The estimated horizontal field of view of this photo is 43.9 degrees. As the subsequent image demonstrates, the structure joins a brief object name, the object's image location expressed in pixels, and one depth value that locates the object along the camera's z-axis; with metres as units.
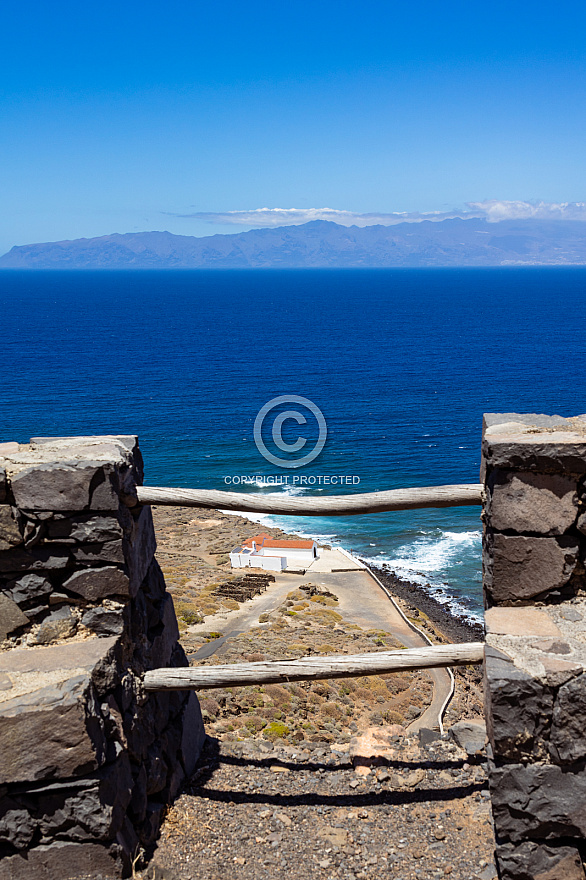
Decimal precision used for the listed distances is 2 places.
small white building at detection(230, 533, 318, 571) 34.69
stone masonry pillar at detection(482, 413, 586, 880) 4.23
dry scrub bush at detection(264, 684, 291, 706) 16.18
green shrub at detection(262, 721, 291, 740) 12.34
